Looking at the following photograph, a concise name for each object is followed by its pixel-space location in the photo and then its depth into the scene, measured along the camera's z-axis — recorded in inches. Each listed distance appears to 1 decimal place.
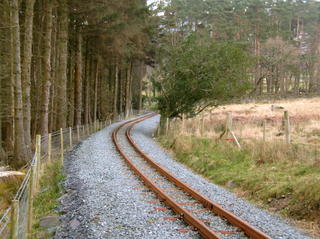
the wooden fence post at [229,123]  594.1
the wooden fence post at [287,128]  517.3
